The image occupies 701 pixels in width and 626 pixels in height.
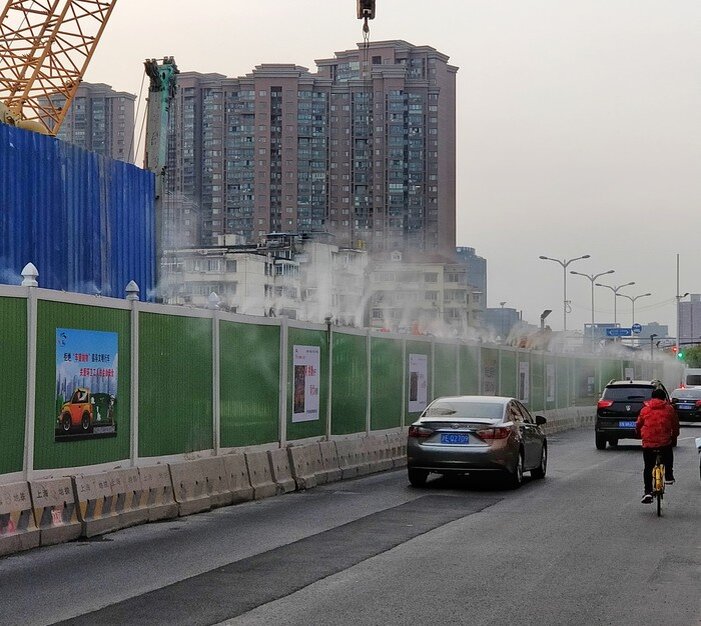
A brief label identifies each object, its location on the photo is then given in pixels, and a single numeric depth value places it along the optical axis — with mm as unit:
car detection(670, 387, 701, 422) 45281
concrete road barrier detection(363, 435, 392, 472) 21609
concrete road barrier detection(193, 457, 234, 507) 14891
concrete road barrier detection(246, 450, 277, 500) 16266
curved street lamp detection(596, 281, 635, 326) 115350
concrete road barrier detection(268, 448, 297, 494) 17047
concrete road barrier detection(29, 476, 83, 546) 11328
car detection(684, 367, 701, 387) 74562
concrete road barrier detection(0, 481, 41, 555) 10758
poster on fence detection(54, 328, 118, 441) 12891
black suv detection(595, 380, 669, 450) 29828
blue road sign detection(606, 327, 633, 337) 110525
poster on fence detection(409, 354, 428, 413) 27219
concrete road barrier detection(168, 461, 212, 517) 14039
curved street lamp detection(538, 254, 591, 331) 90750
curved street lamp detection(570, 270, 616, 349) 102000
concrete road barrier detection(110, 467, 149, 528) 12719
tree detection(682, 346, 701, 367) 179700
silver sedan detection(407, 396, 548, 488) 17500
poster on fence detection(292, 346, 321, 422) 20047
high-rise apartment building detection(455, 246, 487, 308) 187850
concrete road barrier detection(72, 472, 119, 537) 11961
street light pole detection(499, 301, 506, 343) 147450
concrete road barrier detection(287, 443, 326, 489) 17781
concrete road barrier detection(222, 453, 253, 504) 15531
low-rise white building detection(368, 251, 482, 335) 99438
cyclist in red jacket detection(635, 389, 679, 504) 14891
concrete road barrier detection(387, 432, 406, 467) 23109
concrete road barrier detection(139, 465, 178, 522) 13359
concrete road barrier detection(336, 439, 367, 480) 20031
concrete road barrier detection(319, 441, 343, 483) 19141
